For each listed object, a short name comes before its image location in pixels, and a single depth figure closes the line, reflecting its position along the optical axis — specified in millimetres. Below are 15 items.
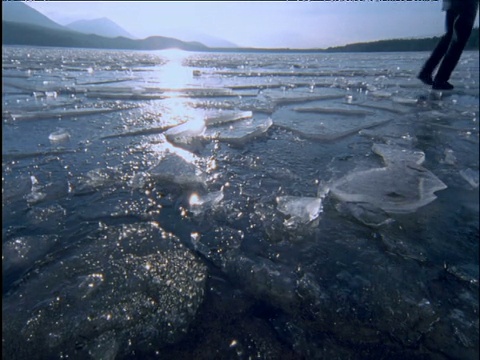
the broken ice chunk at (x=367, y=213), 1011
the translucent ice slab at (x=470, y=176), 1184
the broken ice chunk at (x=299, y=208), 1001
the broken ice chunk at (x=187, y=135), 1849
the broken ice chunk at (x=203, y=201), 1112
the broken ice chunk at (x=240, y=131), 1946
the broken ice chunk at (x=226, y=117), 2418
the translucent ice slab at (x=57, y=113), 2354
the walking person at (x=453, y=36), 2740
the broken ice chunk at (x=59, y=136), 1842
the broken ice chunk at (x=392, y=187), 1088
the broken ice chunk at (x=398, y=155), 1416
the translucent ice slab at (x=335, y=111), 2740
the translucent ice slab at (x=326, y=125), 2027
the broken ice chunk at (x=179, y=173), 1308
